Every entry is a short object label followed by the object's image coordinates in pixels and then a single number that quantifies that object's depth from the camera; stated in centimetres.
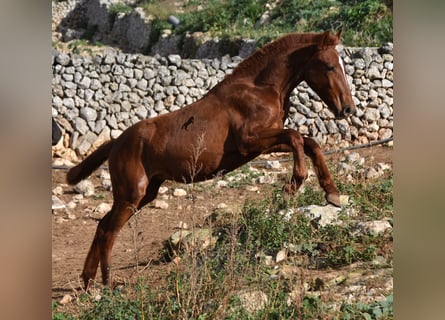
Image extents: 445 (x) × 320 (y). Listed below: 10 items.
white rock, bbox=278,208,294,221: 1061
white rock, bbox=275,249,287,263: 1041
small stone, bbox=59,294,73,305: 1013
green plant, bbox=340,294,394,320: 987
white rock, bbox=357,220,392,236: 1074
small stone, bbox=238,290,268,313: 981
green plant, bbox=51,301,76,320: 984
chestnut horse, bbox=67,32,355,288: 1039
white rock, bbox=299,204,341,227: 1054
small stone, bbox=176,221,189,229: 1043
